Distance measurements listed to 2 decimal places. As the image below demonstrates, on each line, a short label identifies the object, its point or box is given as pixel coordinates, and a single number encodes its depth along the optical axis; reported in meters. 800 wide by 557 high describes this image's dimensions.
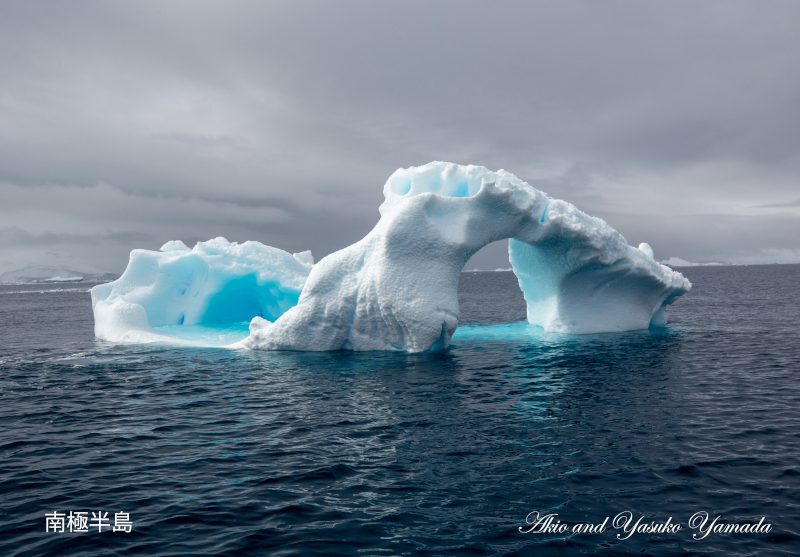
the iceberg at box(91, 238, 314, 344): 22.03
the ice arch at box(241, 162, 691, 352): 16.16
